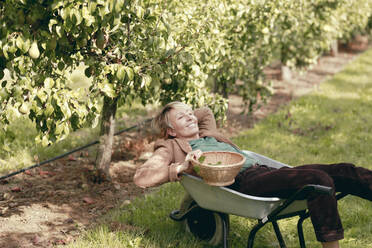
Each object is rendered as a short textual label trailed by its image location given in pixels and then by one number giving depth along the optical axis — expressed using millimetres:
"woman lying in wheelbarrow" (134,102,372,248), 2736
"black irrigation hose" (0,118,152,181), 4380
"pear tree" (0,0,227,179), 2639
